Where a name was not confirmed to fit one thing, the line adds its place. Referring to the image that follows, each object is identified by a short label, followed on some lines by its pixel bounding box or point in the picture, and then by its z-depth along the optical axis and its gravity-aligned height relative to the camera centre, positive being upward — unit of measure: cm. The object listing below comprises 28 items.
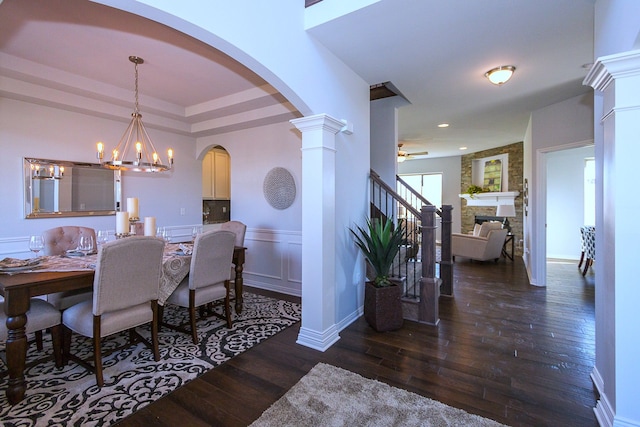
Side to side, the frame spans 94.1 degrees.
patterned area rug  181 -119
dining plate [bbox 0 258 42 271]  212 -38
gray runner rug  172 -121
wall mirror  344 +31
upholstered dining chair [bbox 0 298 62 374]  197 -75
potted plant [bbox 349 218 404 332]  296 -75
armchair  605 -65
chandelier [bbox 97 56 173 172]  323 +100
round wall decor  426 +36
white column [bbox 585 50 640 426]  156 -12
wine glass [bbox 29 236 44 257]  241 -25
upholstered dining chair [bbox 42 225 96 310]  256 -33
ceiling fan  727 +174
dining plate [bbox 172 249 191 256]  289 -39
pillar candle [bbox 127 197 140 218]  308 +5
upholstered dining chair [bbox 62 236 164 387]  203 -60
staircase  319 -57
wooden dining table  187 -50
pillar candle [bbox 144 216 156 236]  299 -13
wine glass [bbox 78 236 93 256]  275 -30
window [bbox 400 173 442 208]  971 +92
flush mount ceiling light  316 +149
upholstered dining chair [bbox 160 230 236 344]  268 -60
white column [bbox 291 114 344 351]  263 -14
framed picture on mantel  796 +102
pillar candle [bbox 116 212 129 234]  277 -9
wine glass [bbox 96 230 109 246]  271 -22
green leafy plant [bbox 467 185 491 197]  826 +63
